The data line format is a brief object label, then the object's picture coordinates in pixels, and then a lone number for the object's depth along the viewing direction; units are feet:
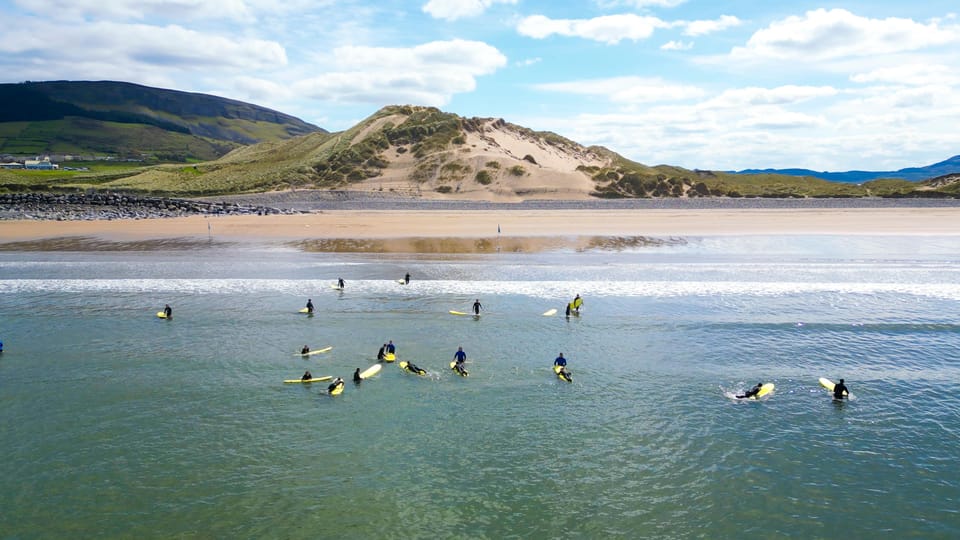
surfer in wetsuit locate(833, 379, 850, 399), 65.72
